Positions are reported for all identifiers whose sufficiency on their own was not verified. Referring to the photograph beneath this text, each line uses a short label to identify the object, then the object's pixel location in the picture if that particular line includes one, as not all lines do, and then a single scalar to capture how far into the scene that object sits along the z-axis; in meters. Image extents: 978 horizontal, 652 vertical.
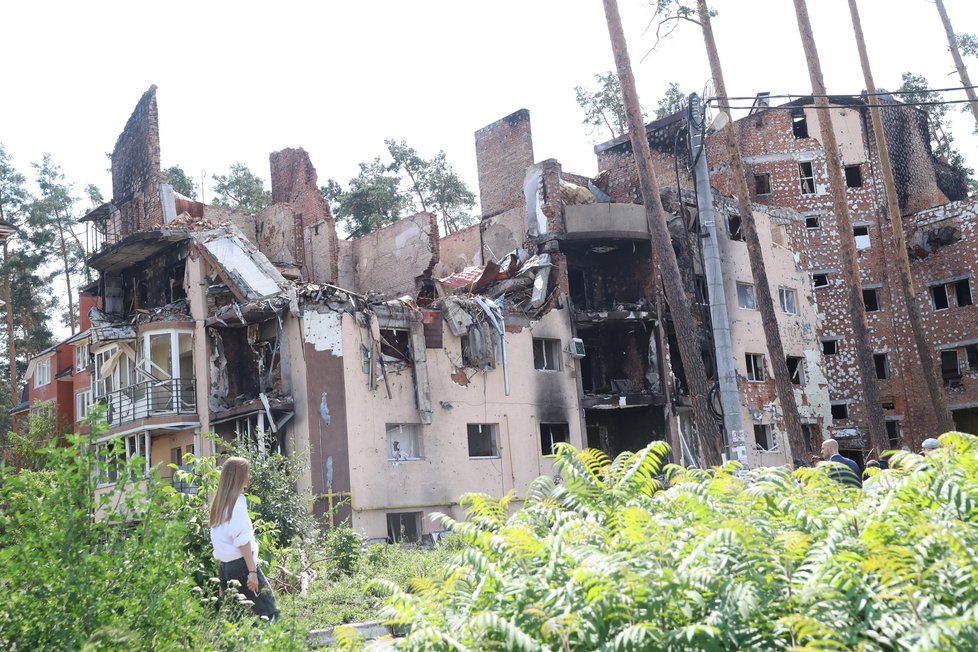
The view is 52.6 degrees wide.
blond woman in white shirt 8.17
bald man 7.93
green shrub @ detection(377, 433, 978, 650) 4.66
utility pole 15.51
